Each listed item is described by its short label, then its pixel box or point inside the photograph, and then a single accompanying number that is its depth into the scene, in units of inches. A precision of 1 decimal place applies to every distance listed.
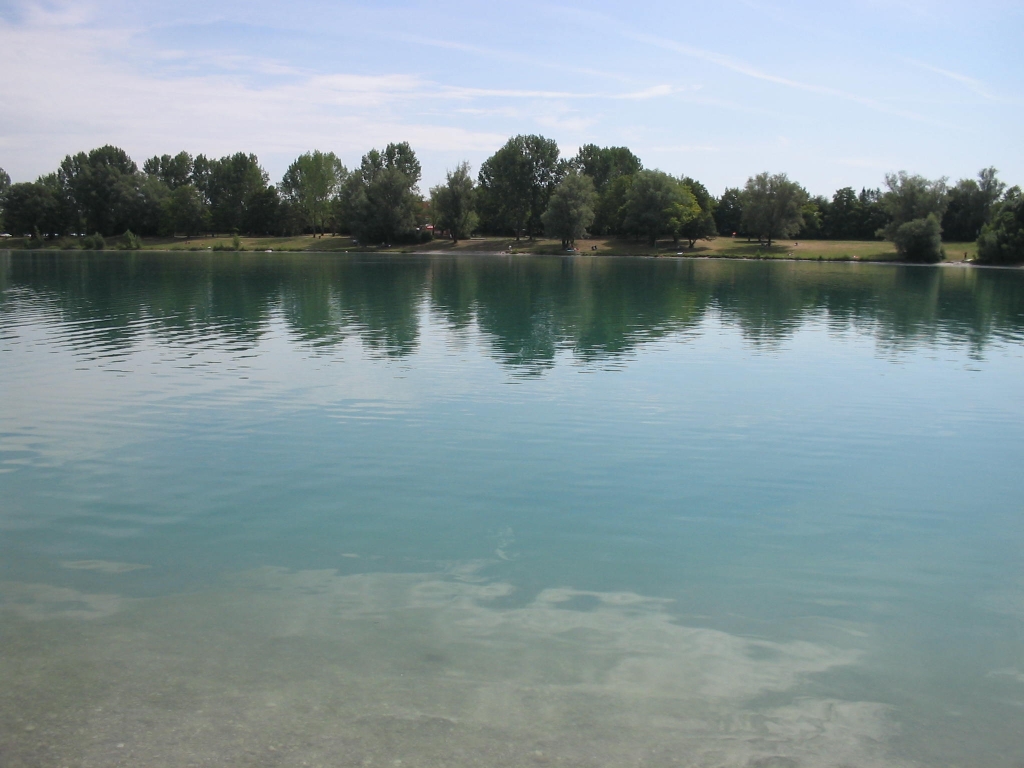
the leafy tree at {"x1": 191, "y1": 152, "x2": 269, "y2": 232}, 5383.9
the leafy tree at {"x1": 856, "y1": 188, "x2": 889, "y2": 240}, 4926.2
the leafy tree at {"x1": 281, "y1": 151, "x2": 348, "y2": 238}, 5315.0
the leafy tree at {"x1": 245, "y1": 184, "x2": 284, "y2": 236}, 5354.3
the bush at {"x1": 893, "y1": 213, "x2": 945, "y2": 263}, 3860.7
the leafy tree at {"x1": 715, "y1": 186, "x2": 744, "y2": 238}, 5295.3
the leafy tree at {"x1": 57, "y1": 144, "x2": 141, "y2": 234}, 5147.6
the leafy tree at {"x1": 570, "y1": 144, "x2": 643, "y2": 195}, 5728.3
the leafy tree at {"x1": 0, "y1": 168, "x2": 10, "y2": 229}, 5113.2
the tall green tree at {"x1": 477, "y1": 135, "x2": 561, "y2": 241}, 5064.0
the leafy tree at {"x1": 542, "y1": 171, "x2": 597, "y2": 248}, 4515.3
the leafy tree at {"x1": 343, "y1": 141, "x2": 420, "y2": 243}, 4731.8
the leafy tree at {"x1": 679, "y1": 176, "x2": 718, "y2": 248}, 4648.1
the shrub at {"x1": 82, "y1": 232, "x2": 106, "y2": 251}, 4746.6
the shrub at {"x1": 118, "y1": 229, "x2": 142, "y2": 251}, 4790.8
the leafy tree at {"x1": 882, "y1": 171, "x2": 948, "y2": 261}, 3912.4
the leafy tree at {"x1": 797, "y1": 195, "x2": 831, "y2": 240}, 4973.4
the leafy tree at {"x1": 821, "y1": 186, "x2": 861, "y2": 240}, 5034.5
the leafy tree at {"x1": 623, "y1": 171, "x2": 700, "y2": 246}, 4532.5
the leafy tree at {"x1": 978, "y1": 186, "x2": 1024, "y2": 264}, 3545.8
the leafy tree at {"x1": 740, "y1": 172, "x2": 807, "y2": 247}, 4527.6
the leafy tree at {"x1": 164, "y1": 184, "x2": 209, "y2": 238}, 5162.4
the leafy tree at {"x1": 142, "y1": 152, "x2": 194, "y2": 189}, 5866.1
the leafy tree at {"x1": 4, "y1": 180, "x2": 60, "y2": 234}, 5019.7
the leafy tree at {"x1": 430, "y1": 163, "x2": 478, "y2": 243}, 4771.2
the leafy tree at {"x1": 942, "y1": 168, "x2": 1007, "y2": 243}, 4522.6
